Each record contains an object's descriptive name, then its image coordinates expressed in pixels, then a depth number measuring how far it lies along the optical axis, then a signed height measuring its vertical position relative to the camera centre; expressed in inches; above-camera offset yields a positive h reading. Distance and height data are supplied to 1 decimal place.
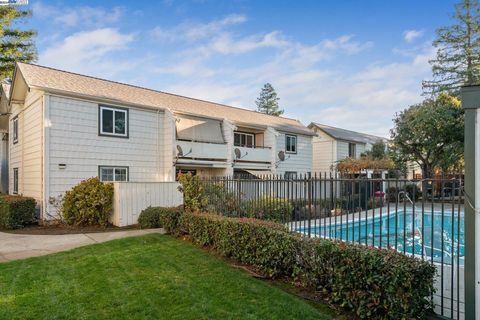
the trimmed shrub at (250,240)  254.7 -70.3
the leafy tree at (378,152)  1250.0 +37.1
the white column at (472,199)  170.4 -20.0
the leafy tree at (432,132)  842.8 +77.5
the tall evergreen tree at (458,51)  1180.5 +407.4
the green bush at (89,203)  512.4 -64.0
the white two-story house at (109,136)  576.4 +57.0
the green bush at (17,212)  522.9 -79.2
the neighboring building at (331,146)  1198.3 +58.7
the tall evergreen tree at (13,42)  1160.2 +447.5
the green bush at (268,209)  330.6 -49.6
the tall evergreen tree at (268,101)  2251.2 +422.4
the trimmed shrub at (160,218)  420.5 -77.2
